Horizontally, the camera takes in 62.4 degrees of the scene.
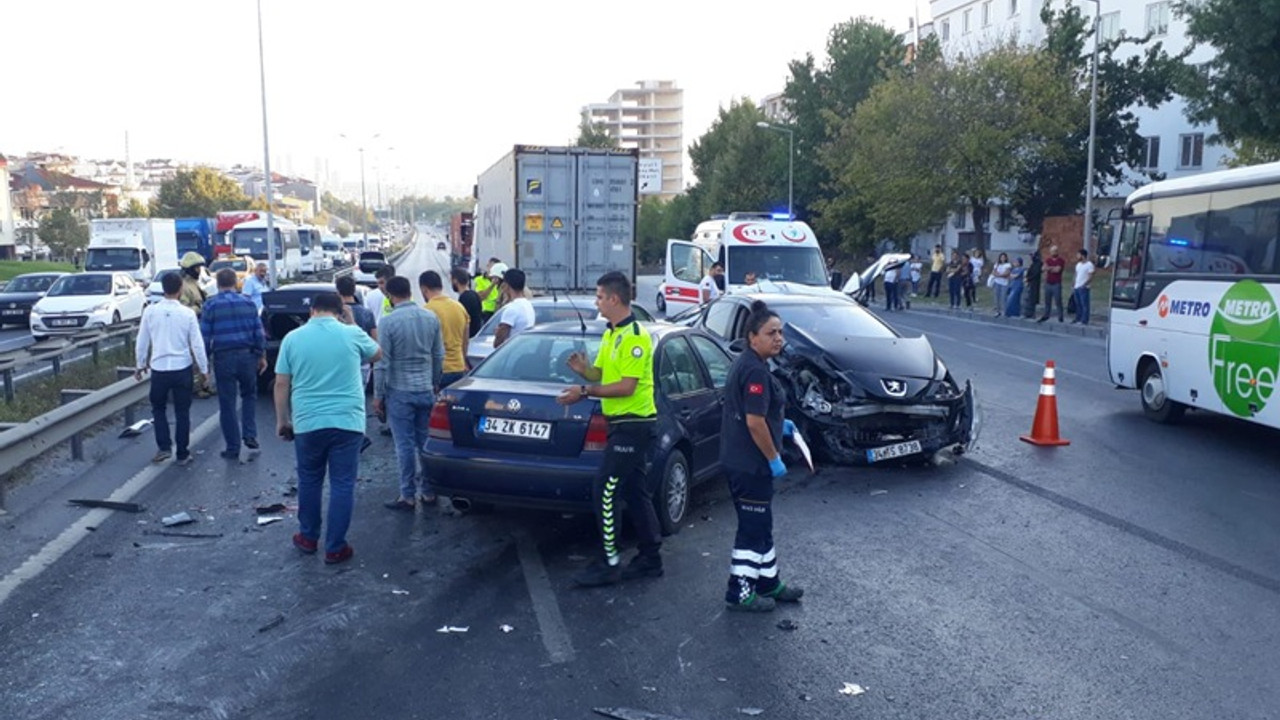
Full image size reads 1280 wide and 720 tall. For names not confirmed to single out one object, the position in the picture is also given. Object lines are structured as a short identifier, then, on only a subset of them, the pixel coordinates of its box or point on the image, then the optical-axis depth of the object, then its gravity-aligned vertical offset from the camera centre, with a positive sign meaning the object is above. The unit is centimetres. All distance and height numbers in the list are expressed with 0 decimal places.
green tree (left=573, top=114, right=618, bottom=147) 7894 +849
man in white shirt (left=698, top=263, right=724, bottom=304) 2001 -76
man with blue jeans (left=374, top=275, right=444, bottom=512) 781 -98
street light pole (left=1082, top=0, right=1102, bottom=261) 2812 +295
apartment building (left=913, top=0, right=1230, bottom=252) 4572 +611
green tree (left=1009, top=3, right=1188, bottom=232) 4131 +552
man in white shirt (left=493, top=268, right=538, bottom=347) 1010 -68
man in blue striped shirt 1007 -96
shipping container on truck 1958 +62
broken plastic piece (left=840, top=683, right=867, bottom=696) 474 -198
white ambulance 2036 -9
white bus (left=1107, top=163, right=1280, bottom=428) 995 -48
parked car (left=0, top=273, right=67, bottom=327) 2634 -147
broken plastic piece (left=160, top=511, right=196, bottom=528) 767 -201
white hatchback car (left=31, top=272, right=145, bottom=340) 2289 -134
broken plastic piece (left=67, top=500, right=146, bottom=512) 804 -199
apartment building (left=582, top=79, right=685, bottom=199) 15700 +1932
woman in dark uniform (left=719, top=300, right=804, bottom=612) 560 -110
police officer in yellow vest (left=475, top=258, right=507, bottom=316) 1431 -60
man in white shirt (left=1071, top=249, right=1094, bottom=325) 2333 -78
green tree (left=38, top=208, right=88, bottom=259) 6494 +66
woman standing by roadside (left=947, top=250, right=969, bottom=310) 3166 -82
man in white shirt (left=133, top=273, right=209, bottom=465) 957 -95
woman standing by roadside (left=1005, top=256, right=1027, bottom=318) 2672 -104
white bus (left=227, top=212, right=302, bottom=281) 4241 +12
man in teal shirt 659 -101
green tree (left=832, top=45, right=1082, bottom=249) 3781 +431
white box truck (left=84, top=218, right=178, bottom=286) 3231 -9
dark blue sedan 680 -123
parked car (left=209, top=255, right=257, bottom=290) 2162 -46
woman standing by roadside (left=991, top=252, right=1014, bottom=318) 2812 -81
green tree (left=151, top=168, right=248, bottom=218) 7325 +336
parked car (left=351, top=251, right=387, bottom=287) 3291 -74
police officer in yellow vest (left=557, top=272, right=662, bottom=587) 604 -93
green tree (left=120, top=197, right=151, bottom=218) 7602 +254
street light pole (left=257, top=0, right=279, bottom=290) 3134 +247
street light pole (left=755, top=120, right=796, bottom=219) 5163 +527
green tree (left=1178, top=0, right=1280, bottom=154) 2070 +379
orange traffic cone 1058 -169
